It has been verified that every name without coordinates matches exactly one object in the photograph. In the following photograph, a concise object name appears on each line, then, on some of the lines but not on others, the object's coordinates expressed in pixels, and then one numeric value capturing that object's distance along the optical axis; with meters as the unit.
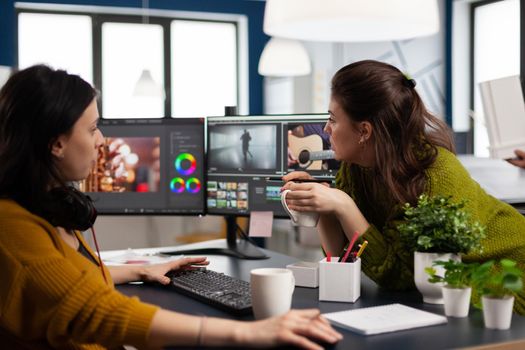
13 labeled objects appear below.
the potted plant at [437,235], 1.35
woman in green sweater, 1.57
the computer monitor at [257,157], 2.18
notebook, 1.18
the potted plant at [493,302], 1.19
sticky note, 2.19
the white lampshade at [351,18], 1.72
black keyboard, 1.37
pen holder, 1.43
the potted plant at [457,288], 1.27
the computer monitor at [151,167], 2.34
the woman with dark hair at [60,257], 1.09
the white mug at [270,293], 1.27
